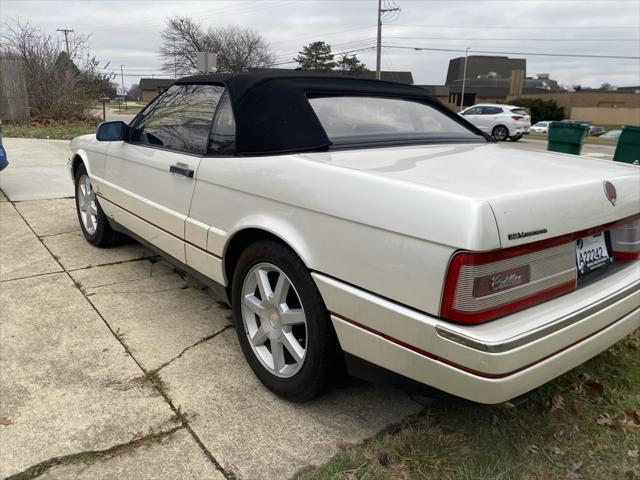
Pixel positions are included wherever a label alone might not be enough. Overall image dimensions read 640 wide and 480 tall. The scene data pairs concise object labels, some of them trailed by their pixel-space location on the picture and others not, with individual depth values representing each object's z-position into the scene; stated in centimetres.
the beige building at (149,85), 7504
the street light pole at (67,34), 1748
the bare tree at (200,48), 5175
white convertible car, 175
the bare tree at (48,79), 1659
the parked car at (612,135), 3729
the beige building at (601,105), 5781
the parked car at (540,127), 4403
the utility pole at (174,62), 5238
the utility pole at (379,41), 3192
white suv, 2267
